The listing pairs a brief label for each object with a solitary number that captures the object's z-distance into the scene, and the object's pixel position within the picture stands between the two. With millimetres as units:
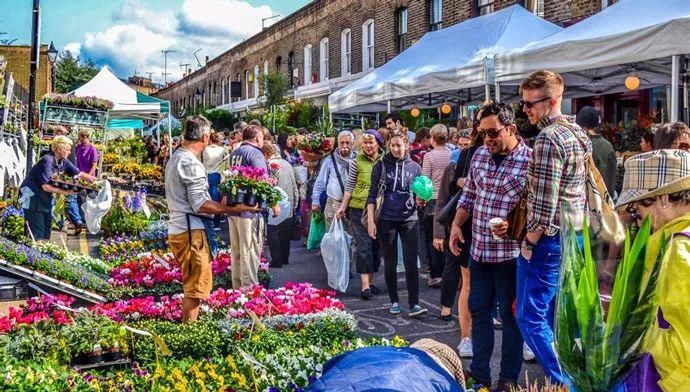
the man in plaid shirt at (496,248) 4492
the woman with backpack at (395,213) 7113
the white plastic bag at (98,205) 12367
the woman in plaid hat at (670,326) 2039
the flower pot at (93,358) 4871
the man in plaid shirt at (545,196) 3988
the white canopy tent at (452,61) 10578
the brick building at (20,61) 40406
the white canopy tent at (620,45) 7047
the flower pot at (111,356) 4934
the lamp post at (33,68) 15055
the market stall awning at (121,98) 21641
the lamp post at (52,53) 20117
